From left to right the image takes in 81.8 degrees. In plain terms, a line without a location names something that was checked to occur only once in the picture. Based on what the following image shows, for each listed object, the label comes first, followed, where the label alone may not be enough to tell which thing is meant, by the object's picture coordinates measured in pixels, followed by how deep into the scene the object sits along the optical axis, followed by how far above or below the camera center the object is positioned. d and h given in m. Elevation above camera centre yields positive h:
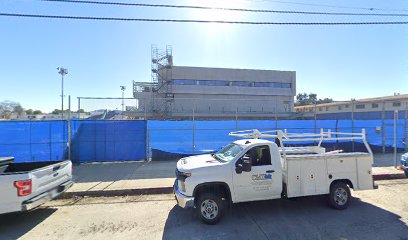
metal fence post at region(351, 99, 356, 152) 13.15 -0.77
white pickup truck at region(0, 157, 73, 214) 4.42 -1.41
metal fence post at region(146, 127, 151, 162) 11.37 -1.33
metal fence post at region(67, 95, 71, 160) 10.14 -0.80
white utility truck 4.82 -1.29
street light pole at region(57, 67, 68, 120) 40.58 +8.02
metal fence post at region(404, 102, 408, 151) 11.57 -0.85
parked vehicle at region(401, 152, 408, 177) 7.93 -1.56
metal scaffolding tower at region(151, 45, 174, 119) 45.72 +8.42
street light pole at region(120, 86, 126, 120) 10.84 +0.61
